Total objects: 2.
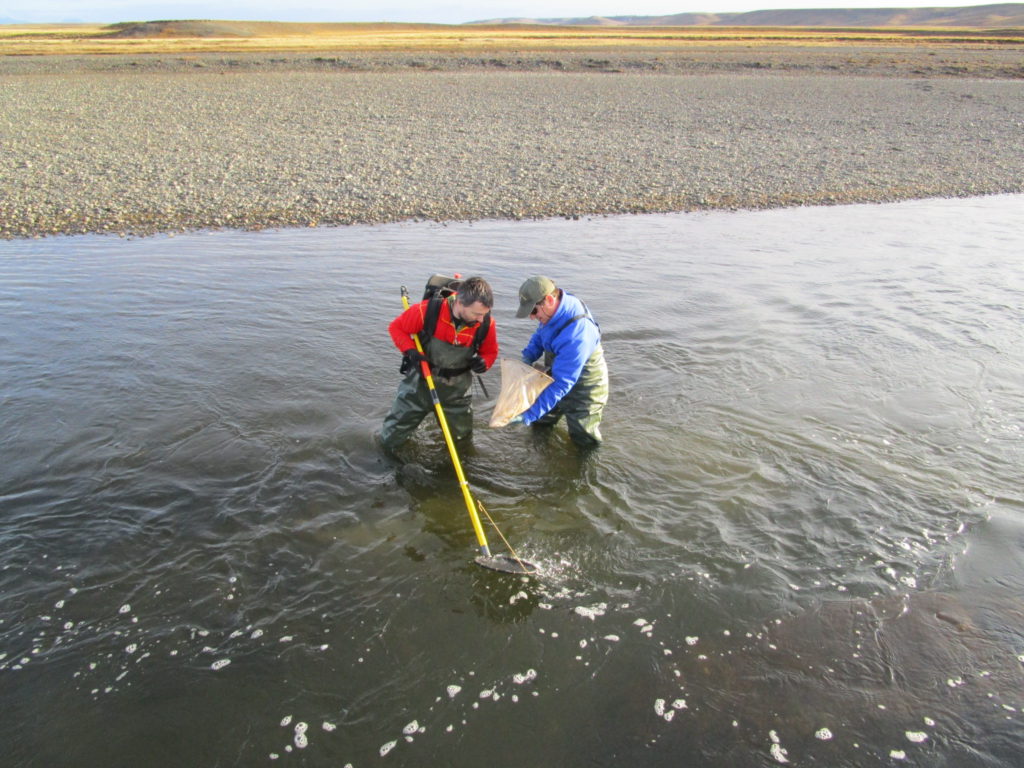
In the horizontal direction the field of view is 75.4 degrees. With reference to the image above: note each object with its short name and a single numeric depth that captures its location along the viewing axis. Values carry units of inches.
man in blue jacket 243.1
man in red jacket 233.8
